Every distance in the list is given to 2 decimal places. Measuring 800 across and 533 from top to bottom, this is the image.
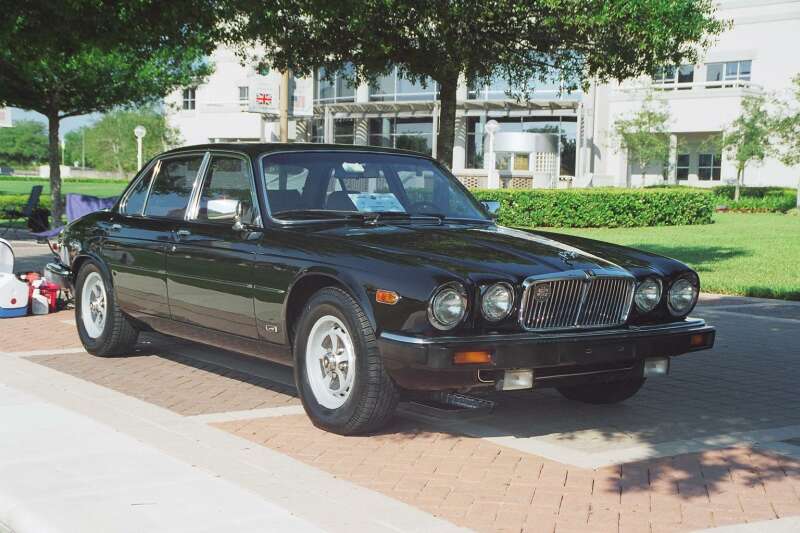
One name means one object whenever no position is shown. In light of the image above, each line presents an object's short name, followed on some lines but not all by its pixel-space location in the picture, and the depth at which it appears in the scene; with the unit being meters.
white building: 47.56
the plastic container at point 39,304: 10.87
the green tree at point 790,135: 41.22
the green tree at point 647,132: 47.00
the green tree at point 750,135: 42.62
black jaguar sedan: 5.53
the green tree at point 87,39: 11.42
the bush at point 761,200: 39.91
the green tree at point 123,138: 75.62
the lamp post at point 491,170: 40.21
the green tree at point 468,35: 14.12
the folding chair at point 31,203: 20.35
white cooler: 10.58
